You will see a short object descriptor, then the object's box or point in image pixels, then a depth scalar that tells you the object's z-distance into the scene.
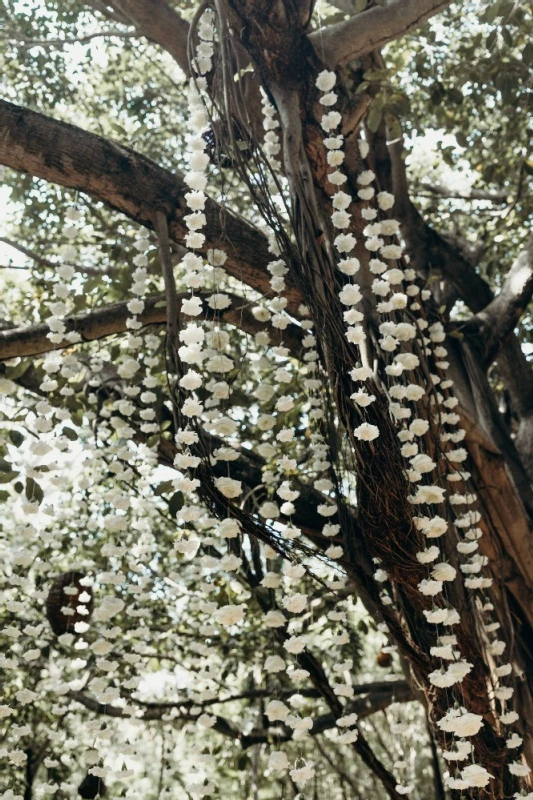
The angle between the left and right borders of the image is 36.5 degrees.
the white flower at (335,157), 2.35
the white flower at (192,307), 1.95
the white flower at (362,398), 1.98
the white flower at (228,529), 1.83
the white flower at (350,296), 2.14
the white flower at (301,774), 2.02
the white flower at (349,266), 2.19
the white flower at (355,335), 2.03
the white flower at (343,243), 2.22
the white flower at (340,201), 2.26
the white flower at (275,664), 2.19
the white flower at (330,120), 2.36
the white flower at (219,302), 2.12
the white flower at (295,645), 2.07
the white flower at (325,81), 2.43
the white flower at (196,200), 1.99
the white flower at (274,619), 2.21
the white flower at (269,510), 2.27
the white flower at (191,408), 1.86
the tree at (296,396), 2.16
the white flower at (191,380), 1.90
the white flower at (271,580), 2.15
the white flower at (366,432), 1.96
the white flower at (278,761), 2.21
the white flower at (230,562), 1.83
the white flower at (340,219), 2.24
